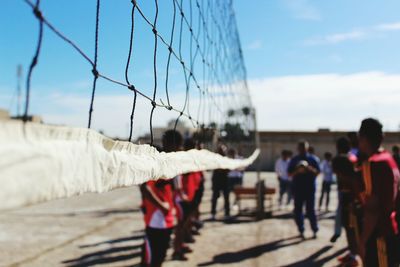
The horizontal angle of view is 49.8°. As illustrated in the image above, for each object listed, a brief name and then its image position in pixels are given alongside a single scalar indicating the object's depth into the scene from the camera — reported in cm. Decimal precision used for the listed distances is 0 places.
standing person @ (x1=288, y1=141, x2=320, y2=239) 620
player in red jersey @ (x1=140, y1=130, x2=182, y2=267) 354
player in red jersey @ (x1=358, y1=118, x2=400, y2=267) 250
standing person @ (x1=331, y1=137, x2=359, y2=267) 328
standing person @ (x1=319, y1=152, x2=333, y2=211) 900
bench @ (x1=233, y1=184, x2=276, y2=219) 788
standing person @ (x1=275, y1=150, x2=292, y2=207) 952
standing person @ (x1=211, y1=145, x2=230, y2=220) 789
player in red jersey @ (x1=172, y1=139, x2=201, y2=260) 503
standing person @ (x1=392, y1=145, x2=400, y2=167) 672
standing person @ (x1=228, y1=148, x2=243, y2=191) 959
